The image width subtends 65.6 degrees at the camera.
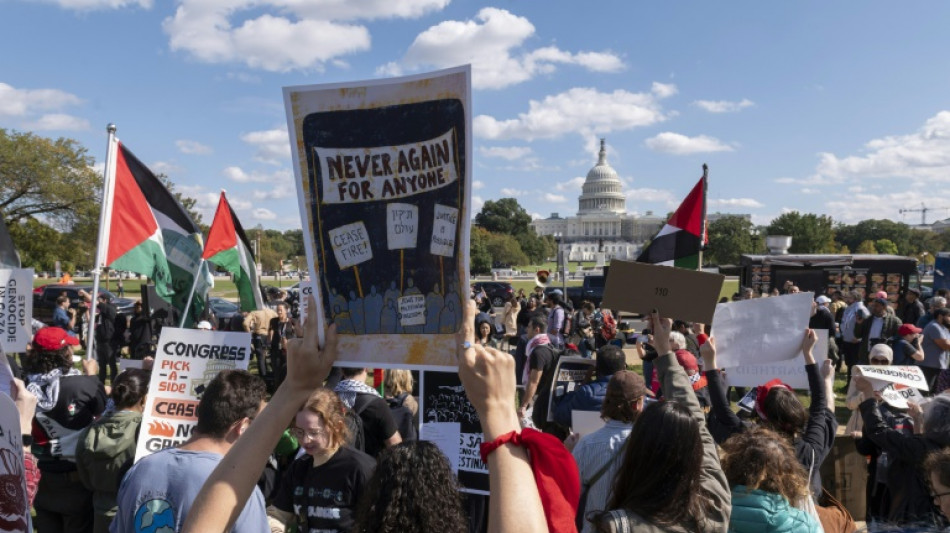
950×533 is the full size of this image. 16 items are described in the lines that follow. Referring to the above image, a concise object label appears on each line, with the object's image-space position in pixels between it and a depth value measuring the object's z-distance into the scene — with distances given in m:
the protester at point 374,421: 4.56
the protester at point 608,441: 3.31
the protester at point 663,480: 2.23
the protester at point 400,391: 5.43
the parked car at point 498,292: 35.06
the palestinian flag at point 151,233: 7.28
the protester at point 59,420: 4.47
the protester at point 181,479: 2.62
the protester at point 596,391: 5.25
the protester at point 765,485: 2.74
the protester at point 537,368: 7.51
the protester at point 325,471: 3.42
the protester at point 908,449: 3.87
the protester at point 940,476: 2.88
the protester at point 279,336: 12.33
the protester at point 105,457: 4.16
